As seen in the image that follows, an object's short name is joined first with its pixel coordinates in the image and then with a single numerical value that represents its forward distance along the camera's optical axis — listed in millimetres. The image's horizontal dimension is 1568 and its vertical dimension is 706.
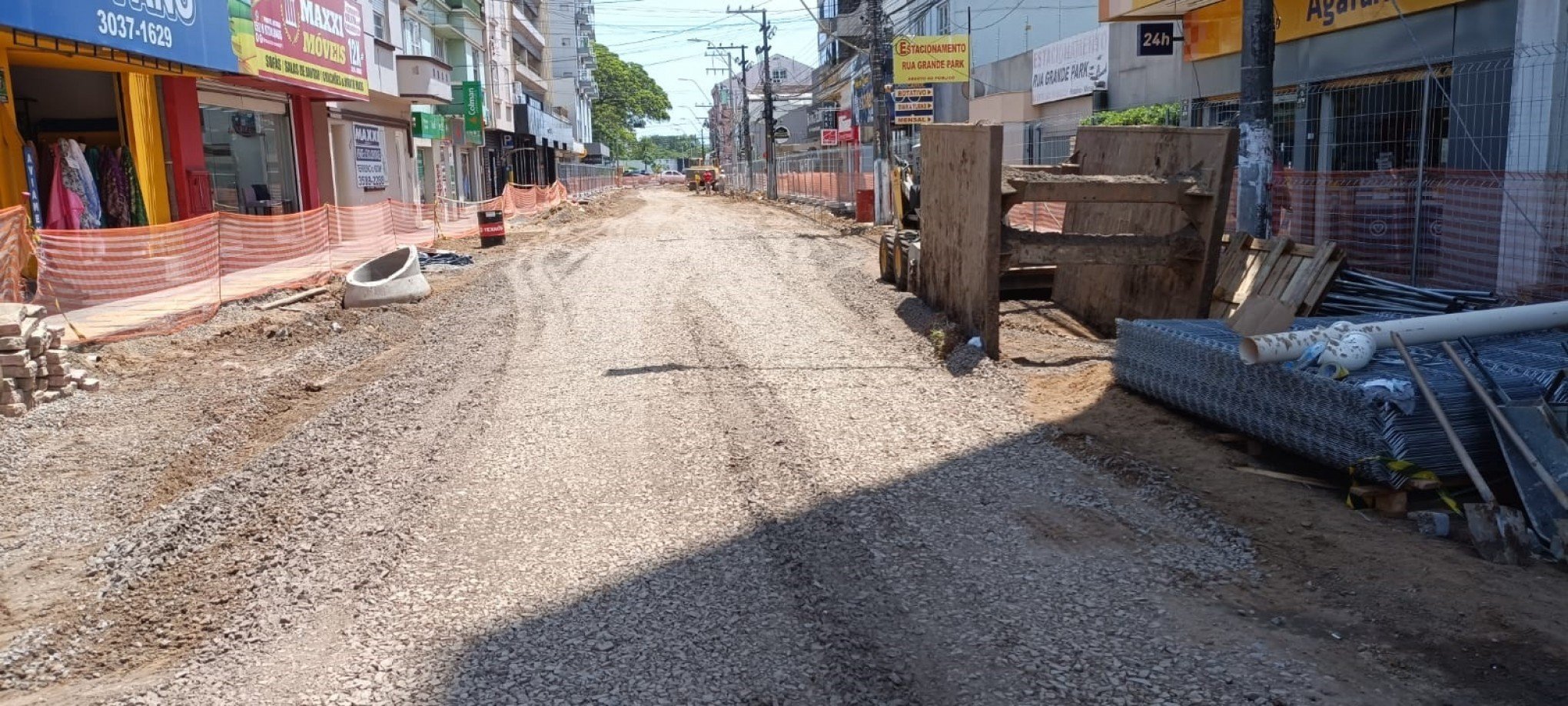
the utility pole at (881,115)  27141
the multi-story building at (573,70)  80438
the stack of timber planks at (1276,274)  8867
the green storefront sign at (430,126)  35375
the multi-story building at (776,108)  95000
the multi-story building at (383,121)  26344
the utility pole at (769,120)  52531
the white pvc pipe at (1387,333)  6004
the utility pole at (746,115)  79256
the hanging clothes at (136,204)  16234
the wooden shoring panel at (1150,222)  9391
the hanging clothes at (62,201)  14969
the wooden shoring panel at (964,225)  9195
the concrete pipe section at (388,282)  14219
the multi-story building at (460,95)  40438
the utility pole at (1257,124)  10016
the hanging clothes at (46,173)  15156
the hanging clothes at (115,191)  16078
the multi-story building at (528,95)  56188
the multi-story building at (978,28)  36156
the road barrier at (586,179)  59625
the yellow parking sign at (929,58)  26156
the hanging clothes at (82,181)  15203
